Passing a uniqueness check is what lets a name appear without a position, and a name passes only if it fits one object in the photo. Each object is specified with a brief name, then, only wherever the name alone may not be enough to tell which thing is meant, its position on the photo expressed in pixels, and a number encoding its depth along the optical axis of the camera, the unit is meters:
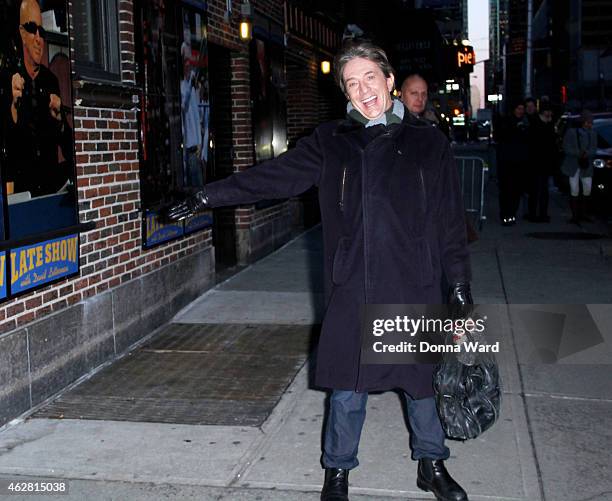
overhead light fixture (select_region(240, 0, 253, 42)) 10.95
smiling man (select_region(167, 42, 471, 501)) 3.92
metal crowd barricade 14.09
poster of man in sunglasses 5.48
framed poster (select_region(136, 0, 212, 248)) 7.78
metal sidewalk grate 5.57
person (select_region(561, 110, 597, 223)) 15.24
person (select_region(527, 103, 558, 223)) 15.03
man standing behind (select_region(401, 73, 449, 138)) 7.17
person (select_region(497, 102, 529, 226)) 14.97
